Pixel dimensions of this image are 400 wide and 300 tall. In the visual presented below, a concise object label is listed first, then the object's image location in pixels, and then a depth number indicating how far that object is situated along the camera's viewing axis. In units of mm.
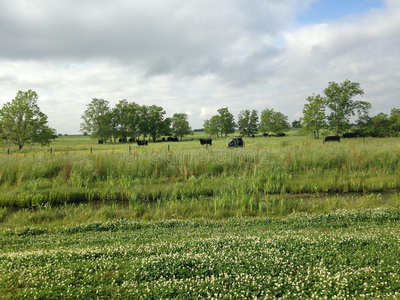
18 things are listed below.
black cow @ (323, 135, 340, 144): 45375
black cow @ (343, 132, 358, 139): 56431
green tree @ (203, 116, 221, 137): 93438
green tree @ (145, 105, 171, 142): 80875
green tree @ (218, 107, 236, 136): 93188
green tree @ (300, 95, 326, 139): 58750
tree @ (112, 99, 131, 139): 76875
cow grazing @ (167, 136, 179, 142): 79250
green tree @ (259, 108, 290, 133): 94188
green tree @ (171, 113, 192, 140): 93562
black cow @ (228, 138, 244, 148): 38531
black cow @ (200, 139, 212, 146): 52069
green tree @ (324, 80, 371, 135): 59812
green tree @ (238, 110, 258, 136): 105312
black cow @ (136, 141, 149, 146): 58594
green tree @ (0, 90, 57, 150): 41500
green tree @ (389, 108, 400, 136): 57562
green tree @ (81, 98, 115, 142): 74125
